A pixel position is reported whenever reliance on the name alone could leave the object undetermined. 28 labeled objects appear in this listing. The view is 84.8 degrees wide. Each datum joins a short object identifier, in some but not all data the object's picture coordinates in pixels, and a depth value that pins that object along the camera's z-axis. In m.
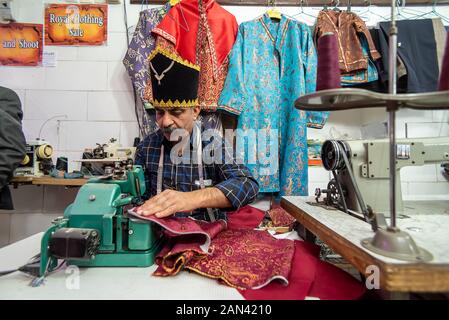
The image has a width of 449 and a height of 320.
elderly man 1.28
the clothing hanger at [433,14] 2.18
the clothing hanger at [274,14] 1.96
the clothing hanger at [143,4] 2.12
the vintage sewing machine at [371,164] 1.00
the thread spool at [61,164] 1.97
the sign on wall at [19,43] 2.14
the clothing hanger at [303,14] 2.18
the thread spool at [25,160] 1.77
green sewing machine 0.68
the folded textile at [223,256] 0.69
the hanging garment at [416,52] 1.87
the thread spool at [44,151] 1.82
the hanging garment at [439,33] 1.93
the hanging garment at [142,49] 1.83
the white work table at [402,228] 0.51
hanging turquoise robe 1.82
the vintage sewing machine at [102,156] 1.84
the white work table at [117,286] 0.62
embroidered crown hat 1.28
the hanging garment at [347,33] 1.89
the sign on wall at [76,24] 2.14
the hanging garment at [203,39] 1.82
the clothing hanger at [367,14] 2.17
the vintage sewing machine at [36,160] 1.77
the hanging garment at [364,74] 1.92
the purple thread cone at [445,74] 0.58
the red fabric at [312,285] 0.63
